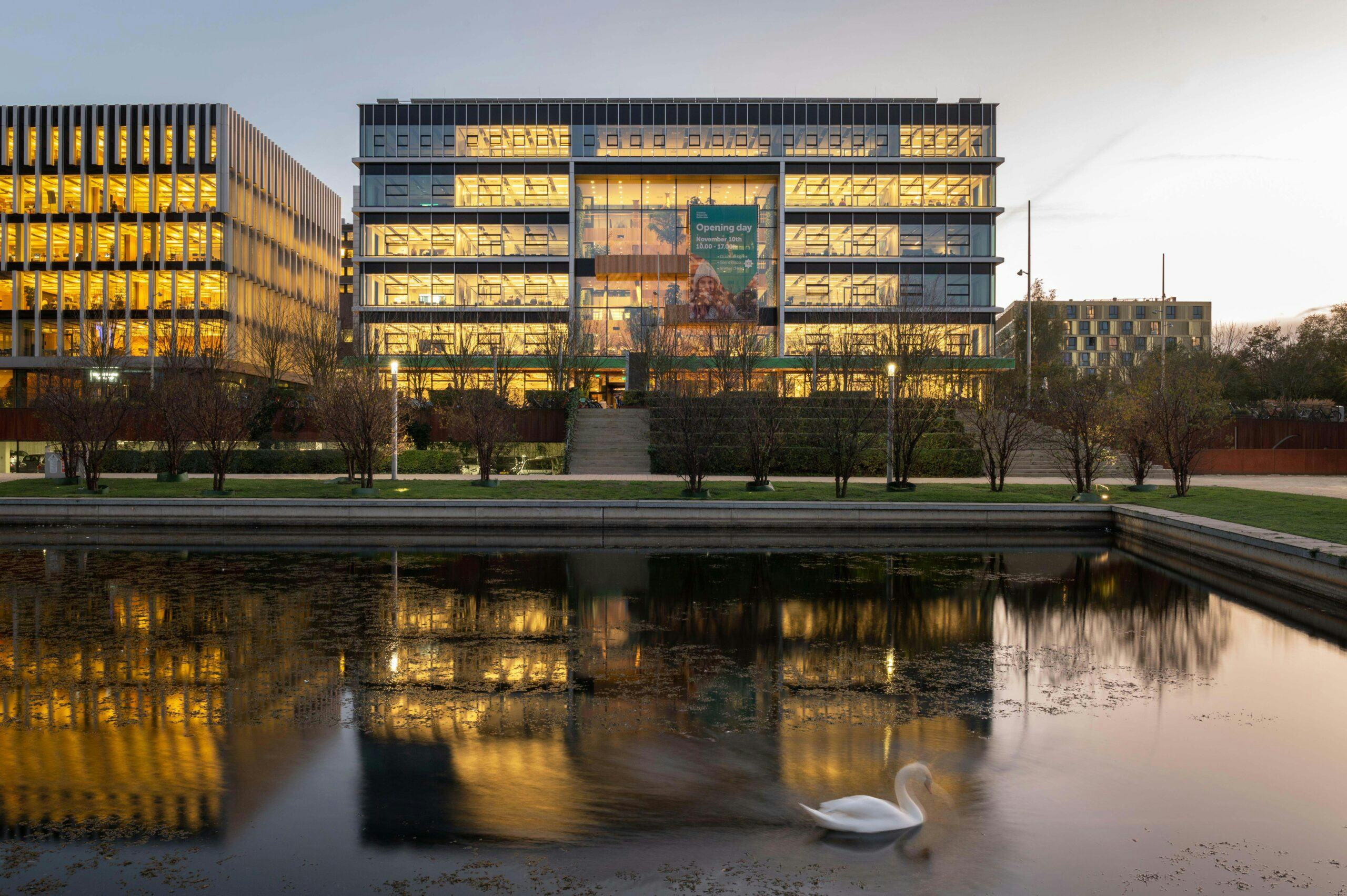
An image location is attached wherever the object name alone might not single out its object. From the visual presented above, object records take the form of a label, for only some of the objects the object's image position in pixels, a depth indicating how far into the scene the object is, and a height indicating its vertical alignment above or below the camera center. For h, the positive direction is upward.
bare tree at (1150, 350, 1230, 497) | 25.08 +1.08
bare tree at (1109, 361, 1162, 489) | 26.77 +0.57
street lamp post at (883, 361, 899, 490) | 27.22 -0.32
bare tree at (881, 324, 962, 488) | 28.44 +2.30
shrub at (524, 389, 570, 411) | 40.47 +2.27
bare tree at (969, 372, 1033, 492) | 27.03 +0.89
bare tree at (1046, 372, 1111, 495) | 25.39 +0.71
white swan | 5.59 -2.35
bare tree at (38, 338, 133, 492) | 26.47 +0.99
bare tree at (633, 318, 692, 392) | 44.19 +5.37
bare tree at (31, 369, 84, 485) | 26.56 +0.88
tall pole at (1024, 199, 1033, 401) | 45.72 +5.77
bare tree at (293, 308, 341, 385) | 41.16 +4.95
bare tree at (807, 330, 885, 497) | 26.27 +1.26
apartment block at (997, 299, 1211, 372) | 135.75 +19.76
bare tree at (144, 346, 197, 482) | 27.44 +1.05
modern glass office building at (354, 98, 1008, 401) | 66.56 +18.60
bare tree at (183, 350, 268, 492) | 25.69 +0.83
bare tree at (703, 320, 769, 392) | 33.09 +4.15
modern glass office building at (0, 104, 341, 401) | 68.00 +17.64
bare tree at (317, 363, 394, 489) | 26.36 +0.87
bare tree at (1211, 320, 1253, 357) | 74.81 +10.46
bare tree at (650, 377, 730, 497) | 25.03 +0.66
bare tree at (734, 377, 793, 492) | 26.31 +0.64
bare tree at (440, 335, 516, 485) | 27.72 +1.01
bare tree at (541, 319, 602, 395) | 47.72 +5.03
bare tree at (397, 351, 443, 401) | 40.19 +4.24
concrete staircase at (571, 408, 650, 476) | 33.97 +0.30
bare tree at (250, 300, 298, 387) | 45.66 +5.97
